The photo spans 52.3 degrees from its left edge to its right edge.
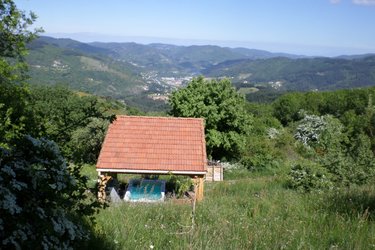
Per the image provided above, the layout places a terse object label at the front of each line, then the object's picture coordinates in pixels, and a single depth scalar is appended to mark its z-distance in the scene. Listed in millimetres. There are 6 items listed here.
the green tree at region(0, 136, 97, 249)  2133
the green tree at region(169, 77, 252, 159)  25938
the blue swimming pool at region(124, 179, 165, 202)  13184
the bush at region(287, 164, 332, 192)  12667
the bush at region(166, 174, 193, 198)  15965
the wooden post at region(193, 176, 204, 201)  12986
